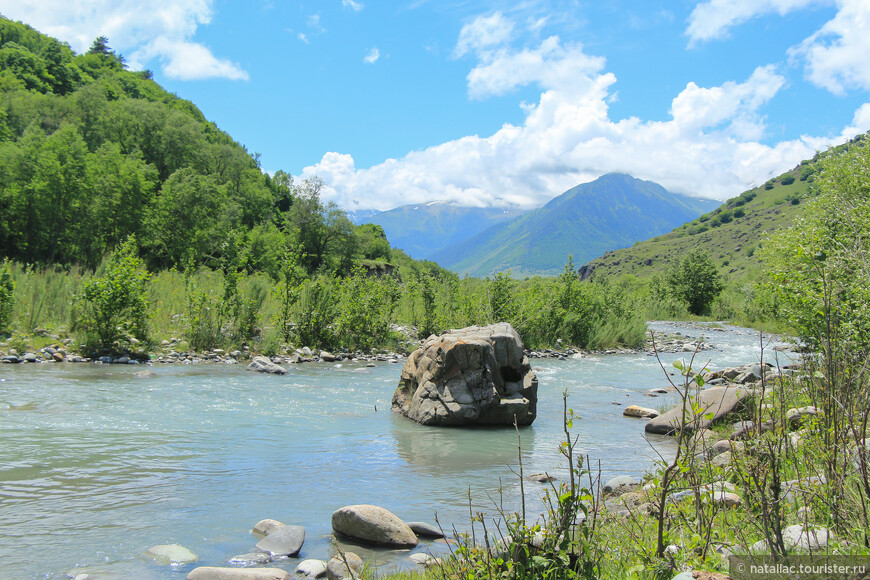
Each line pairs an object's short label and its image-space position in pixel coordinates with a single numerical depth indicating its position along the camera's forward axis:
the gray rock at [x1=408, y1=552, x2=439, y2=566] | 4.65
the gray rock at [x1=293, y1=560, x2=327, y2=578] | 4.41
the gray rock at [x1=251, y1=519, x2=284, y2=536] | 5.28
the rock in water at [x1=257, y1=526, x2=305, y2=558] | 4.83
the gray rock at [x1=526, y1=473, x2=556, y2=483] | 7.11
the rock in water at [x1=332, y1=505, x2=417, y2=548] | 5.12
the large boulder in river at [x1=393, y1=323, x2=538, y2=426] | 10.77
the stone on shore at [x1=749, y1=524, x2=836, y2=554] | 3.03
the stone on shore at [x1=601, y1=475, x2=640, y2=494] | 6.50
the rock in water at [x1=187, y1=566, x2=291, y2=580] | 4.13
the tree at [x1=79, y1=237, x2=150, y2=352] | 15.87
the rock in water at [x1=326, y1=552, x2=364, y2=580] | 4.21
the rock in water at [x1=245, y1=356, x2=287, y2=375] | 15.97
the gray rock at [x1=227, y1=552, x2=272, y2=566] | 4.62
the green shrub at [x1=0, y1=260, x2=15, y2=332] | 15.52
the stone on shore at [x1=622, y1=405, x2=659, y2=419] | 11.92
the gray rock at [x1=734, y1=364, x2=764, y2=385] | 13.39
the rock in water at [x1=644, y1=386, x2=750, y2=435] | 9.76
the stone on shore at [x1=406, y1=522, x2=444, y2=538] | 5.29
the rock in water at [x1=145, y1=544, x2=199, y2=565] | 4.61
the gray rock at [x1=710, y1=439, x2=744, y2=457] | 7.38
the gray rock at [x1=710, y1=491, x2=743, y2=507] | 4.54
